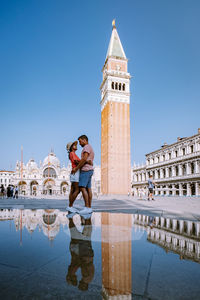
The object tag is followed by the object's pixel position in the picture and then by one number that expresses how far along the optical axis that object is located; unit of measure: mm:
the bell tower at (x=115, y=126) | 41094
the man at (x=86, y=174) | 4418
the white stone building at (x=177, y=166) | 32094
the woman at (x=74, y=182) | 4652
